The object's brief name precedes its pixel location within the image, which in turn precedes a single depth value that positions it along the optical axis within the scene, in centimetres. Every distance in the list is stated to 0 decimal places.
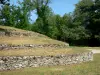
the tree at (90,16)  2486
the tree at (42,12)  2662
